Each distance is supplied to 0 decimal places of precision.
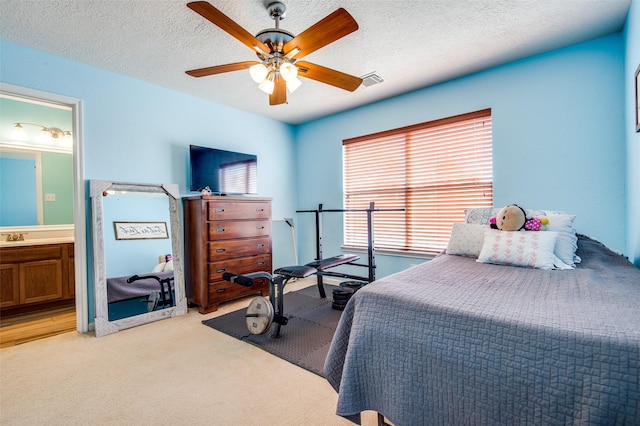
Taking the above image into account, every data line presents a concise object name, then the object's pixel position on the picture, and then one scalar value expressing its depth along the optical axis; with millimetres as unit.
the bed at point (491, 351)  826
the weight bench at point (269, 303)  2389
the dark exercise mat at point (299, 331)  2177
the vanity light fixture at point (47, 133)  3459
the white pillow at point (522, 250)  1938
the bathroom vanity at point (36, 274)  3072
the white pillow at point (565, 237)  2014
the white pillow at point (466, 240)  2375
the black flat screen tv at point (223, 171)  3398
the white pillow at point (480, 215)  2574
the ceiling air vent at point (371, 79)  2979
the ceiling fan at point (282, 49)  1535
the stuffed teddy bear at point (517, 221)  2191
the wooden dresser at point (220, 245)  3137
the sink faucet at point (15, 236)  3359
